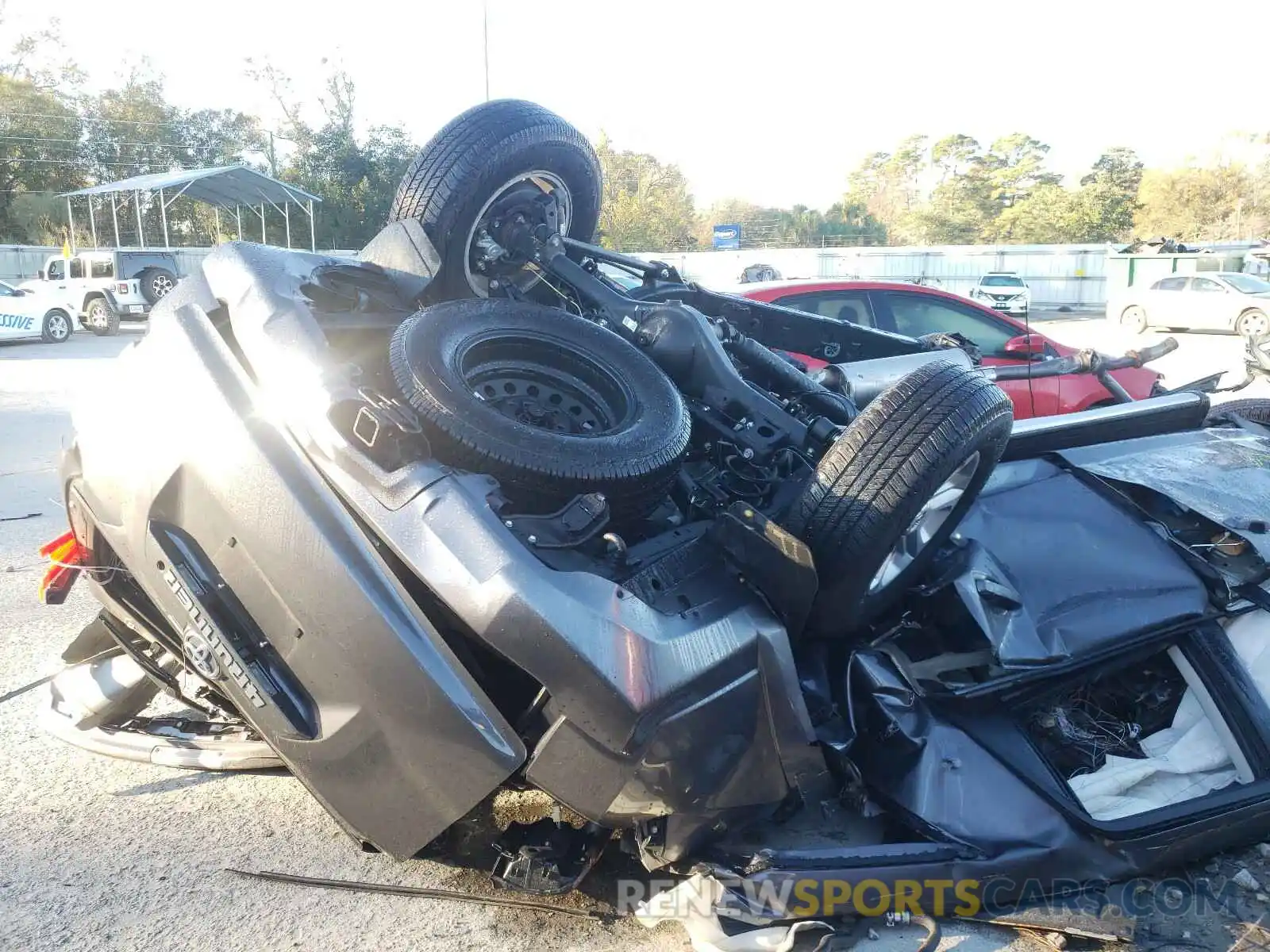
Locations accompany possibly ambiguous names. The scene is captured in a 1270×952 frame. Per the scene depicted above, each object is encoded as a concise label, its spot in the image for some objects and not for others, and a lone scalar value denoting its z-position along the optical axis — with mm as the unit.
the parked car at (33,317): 17766
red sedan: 5922
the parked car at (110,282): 20938
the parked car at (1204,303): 21141
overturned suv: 2146
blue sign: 38750
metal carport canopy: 26219
